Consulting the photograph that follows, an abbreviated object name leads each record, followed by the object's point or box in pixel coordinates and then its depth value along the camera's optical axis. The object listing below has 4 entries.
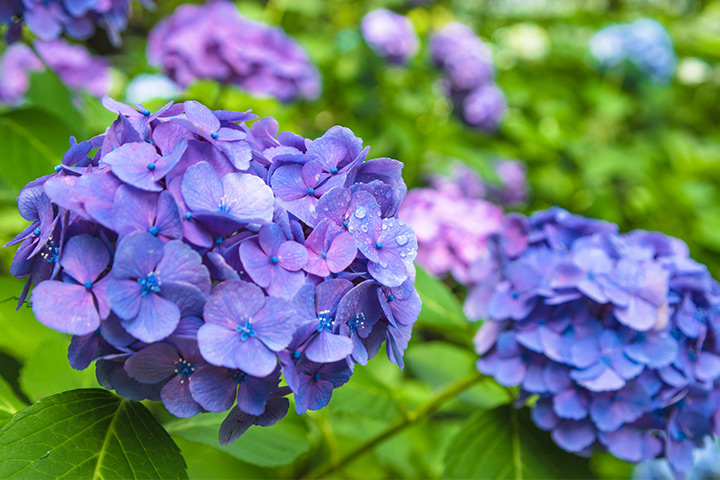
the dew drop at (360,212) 0.42
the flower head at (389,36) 1.23
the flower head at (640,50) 1.60
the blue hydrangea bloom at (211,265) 0.38
